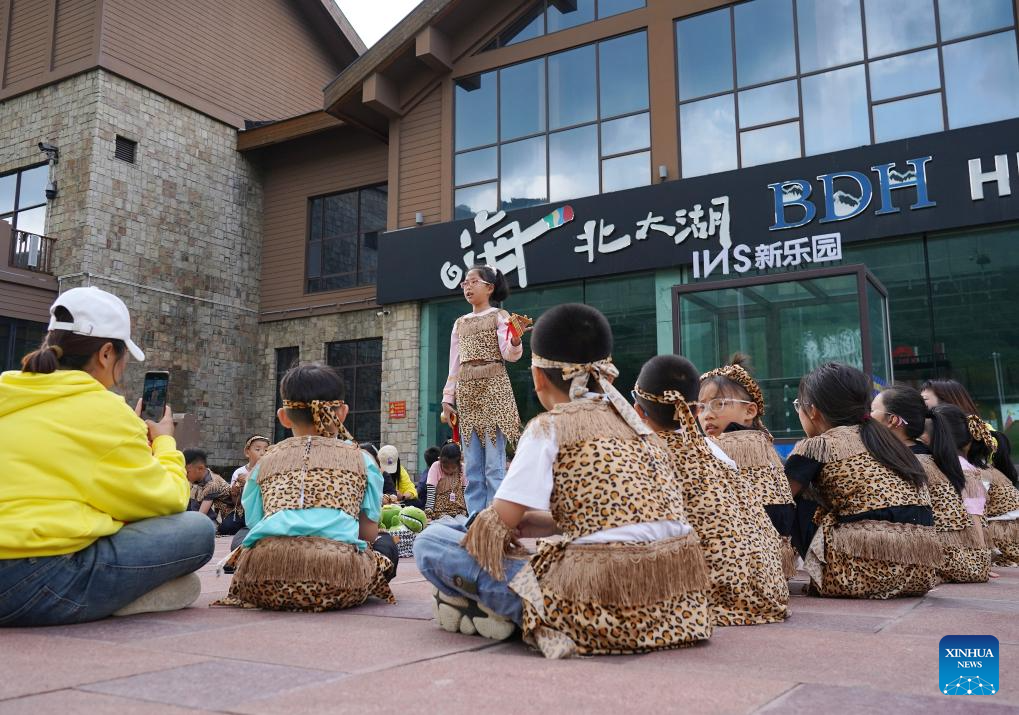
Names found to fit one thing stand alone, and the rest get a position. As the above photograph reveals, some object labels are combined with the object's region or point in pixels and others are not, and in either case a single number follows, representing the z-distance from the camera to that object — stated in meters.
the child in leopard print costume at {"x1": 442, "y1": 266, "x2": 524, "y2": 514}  6.05
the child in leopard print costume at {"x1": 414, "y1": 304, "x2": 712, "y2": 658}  2.43
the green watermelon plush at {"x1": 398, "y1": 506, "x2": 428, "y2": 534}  6.80
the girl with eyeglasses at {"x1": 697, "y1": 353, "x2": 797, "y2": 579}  3.88
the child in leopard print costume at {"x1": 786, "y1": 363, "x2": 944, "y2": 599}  3.82
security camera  14.98
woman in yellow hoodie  2.80
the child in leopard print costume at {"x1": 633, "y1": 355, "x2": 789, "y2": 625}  3.10
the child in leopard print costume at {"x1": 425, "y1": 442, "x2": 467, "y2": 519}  9.65
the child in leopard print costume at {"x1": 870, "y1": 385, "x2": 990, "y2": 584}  4.54
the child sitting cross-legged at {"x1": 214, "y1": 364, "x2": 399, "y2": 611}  3.36
